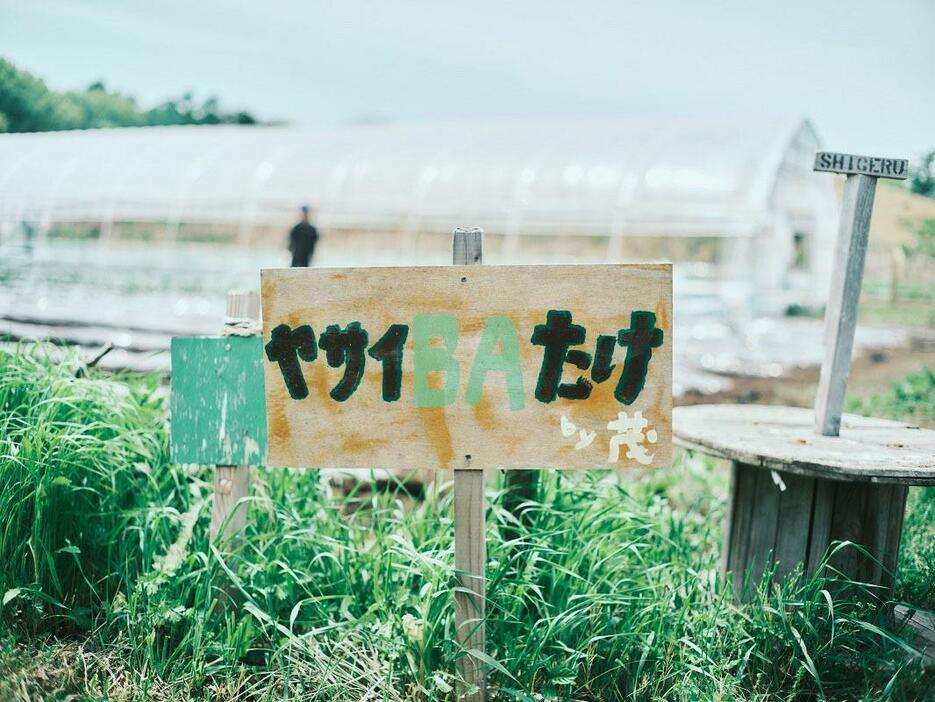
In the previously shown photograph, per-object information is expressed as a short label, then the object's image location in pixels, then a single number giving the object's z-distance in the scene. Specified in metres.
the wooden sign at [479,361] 1.69
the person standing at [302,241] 7.99
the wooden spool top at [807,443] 1.85
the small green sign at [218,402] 1.97
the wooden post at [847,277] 2.25
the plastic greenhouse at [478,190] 9.18
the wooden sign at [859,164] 2.21
